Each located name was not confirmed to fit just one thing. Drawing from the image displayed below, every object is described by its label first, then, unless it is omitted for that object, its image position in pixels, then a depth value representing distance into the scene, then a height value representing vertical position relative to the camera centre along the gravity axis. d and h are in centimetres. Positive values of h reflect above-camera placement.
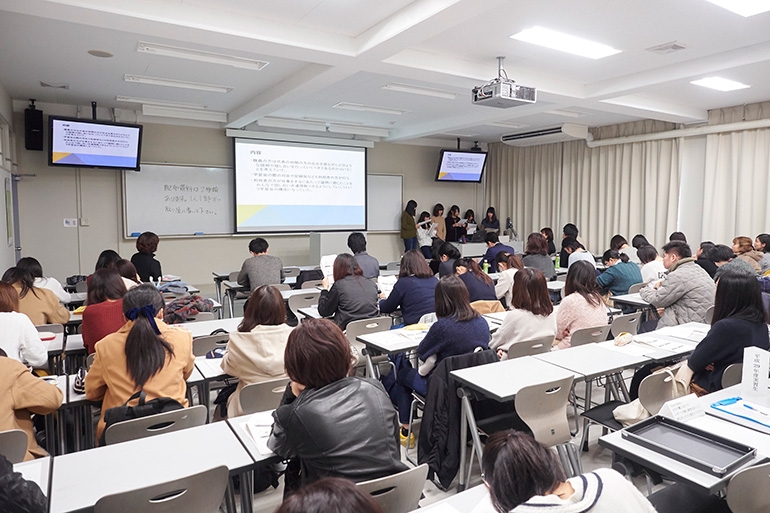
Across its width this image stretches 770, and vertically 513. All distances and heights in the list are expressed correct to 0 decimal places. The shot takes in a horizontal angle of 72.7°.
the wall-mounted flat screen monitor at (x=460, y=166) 1045 +104
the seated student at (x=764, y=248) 566 -35
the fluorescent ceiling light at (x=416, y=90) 615 +153
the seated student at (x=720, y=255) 535 -39
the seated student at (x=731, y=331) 249 -54
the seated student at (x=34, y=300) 385 -64
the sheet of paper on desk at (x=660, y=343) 316 -78
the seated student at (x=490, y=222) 1094 -11
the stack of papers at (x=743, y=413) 198 -77
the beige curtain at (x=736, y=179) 708 +54
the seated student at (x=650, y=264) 543 -49
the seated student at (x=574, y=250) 634 -42
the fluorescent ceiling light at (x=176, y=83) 590 +154
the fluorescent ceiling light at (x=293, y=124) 823 +149
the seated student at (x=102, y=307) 310 -55
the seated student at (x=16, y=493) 117 -64
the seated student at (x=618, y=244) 659 -34
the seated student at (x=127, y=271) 447 -48
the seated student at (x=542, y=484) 115 -61
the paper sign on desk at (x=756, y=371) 209 -62
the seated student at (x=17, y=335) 272 -64
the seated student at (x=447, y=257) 559 -44
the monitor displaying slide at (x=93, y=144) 679 +97
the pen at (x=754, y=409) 205 -76
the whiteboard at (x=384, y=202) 1013 +28
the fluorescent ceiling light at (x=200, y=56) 474 +152
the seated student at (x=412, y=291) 412 -59
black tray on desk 165 -77
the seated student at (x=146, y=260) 561 -48
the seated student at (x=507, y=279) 521 -63
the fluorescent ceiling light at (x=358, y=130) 891 +150
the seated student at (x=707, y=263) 541 -47
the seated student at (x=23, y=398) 204 -74
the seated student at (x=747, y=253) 527 -36
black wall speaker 690 +114
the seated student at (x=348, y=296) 423 -65
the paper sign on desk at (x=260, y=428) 186 -81
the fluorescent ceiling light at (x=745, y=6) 373 +153
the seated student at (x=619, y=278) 548 -64
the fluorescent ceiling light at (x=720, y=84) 588 +155
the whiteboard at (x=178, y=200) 798 +24
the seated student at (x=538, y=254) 632 -45
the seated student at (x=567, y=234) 773 -27
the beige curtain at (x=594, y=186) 833 +56
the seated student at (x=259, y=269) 571 -59
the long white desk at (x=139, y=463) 156 -82
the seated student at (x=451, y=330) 286 -62
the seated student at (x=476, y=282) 460 -58
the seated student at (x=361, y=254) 571 -41
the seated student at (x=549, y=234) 833 -27
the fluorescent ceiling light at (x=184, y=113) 734 +149
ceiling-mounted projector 477 +114
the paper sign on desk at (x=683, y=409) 200 -75
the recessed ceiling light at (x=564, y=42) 445 +155
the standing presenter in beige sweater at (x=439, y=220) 1059 -7
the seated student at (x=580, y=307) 369 -63
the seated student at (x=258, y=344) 267 -66
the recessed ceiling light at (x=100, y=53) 486 +152
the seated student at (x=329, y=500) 86 -47
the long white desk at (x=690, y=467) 159 -79
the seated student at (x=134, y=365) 225 -65
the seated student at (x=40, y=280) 415 -57
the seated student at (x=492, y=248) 713 -43
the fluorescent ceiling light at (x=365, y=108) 726 +155
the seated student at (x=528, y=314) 331 -62
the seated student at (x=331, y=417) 164 -65
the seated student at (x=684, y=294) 418 -62
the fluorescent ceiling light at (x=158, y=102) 686 +154
